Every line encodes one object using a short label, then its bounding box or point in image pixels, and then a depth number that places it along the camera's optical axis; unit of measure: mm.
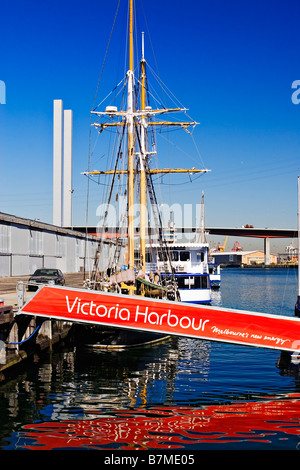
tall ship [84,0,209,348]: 21406
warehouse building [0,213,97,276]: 40812
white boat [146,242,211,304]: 36938
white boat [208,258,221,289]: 72125
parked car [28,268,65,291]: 29734
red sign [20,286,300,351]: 14117
